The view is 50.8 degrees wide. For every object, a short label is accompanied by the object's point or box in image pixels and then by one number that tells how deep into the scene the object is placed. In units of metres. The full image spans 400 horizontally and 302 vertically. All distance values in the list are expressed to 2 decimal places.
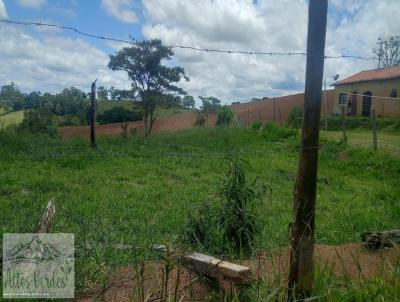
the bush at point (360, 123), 22.22
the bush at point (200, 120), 25.94
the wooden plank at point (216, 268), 2.78
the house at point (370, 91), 26.15
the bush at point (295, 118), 23.16
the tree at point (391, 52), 41.69
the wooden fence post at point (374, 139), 13.27
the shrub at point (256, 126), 18.82
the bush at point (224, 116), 24.66
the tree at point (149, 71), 23.69
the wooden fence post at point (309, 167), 2.95
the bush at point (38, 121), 22.09
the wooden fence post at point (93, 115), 11.55
